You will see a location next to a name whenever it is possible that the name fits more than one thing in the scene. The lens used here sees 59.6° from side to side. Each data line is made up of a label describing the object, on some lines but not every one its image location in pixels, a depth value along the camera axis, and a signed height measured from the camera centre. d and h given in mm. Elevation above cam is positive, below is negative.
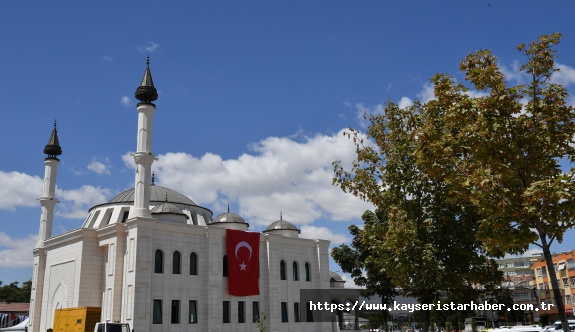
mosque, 30031 +3581
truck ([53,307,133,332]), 26734 +550
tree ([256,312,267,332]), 32344 -130
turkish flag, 33594 +3841
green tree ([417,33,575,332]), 12359 +3718
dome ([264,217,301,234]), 40969 +7418
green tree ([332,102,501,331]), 18172 +3042
